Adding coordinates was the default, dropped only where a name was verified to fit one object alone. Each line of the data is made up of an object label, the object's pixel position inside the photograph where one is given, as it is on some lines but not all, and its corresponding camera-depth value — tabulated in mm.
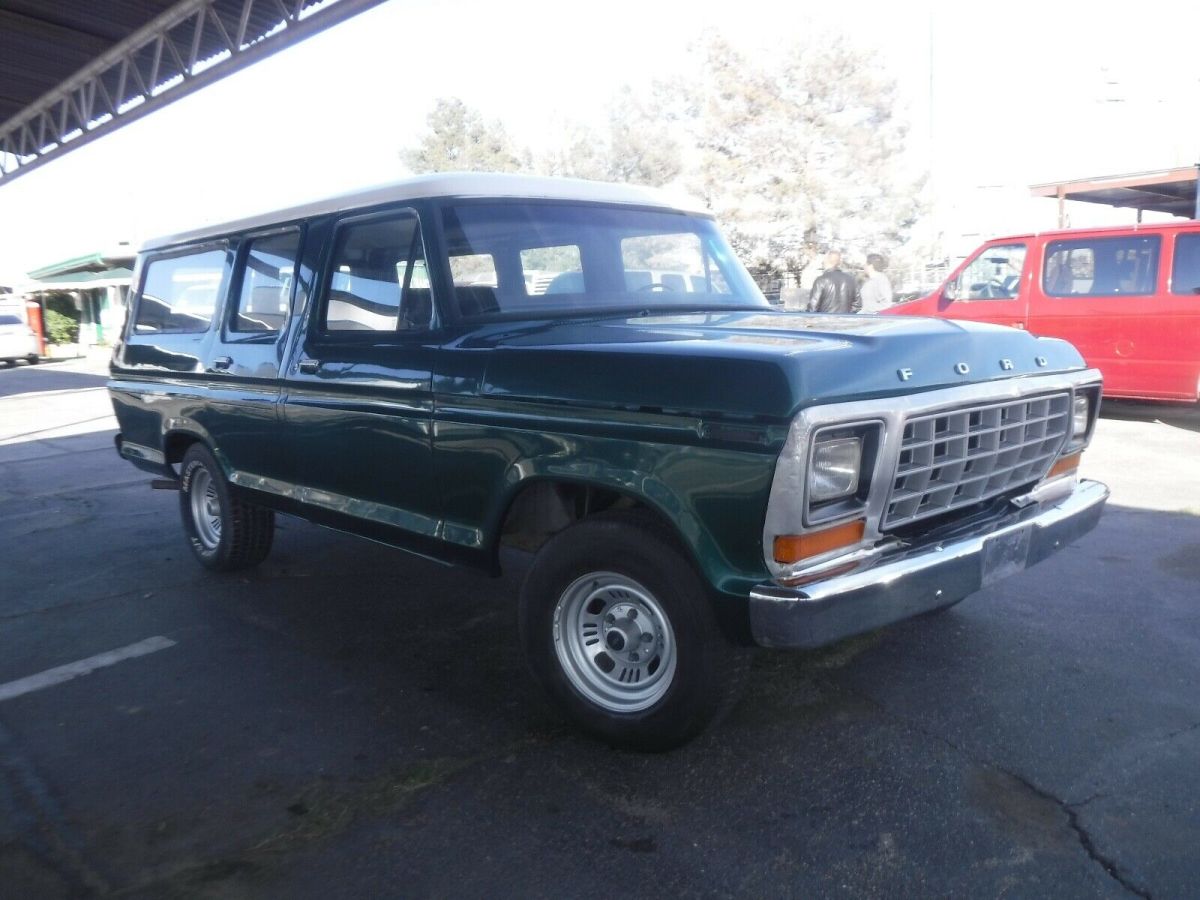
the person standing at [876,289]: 10625
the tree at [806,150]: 28594
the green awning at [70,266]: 31891
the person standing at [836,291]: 10188
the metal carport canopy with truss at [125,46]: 13727
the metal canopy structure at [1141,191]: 13781
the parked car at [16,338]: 25516
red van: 9281
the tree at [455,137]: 44188
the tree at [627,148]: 32125
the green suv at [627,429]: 2836
